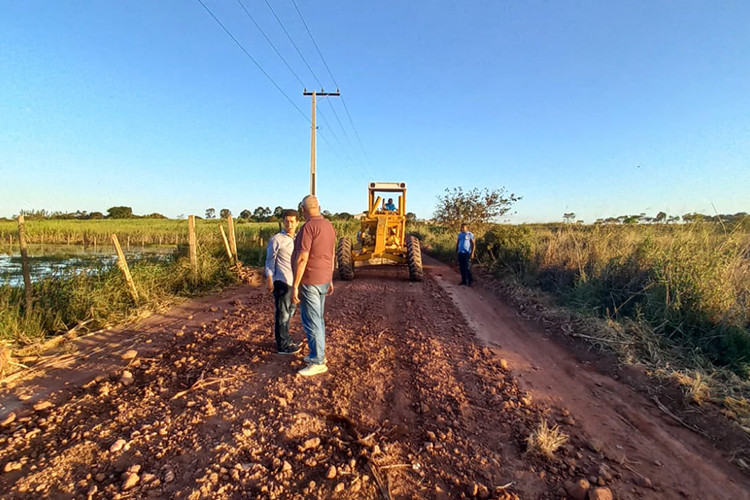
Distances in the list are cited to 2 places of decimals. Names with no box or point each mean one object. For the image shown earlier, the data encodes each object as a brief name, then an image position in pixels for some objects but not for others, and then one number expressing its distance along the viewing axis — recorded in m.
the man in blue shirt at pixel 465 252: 9.08
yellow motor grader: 9.12
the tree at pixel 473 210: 19.80
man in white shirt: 3.97
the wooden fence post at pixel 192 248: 7.82
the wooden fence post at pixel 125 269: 6.10
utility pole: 17.11
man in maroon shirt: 3.45
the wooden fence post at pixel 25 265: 4.71
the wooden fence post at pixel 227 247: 9.20
